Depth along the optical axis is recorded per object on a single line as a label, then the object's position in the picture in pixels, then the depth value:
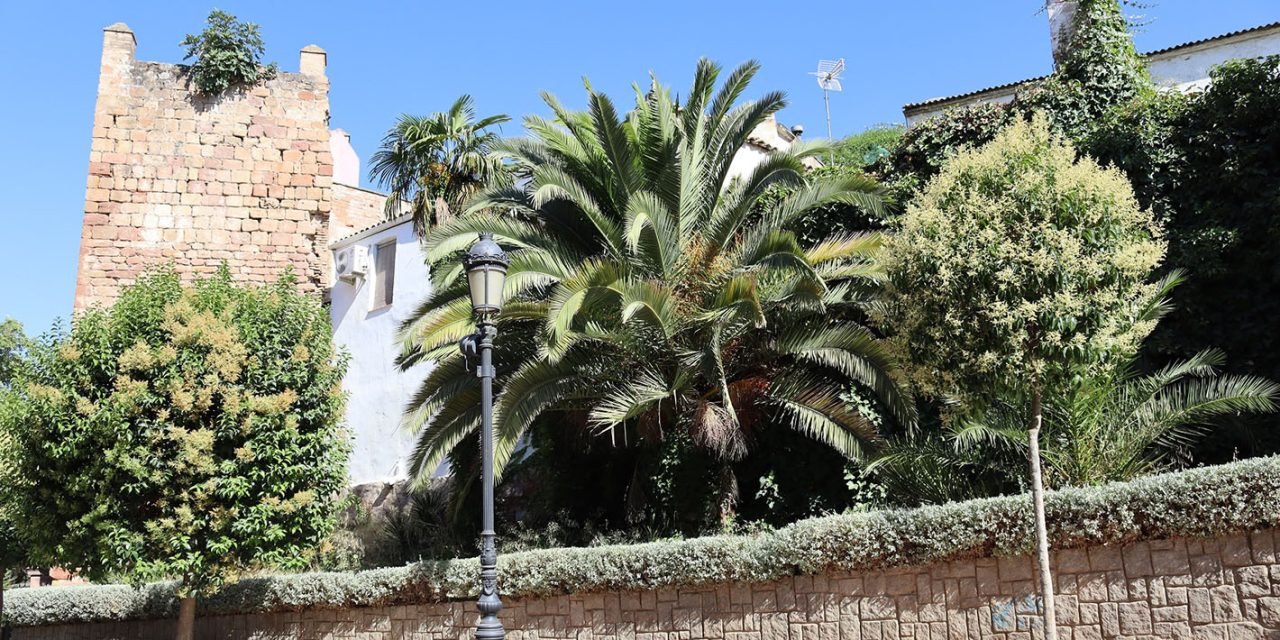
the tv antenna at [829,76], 40.88
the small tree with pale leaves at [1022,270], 8.27
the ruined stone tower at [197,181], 18.77
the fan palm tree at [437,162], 17.41
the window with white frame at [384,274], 22.69
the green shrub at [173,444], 12.95
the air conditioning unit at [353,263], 22.88
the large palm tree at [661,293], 12.01
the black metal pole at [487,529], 8.23
